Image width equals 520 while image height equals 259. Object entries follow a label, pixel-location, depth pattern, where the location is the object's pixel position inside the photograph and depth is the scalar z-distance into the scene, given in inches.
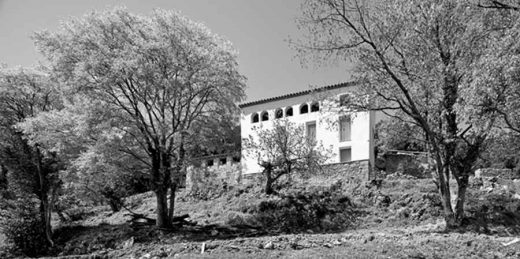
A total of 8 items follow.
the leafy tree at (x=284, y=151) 730.8
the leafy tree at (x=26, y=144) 668.1
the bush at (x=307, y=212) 592.4
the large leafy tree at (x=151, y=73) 499.8
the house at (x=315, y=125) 831.7
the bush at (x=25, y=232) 610.5
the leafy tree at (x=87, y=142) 501.0
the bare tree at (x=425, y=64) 414.9
